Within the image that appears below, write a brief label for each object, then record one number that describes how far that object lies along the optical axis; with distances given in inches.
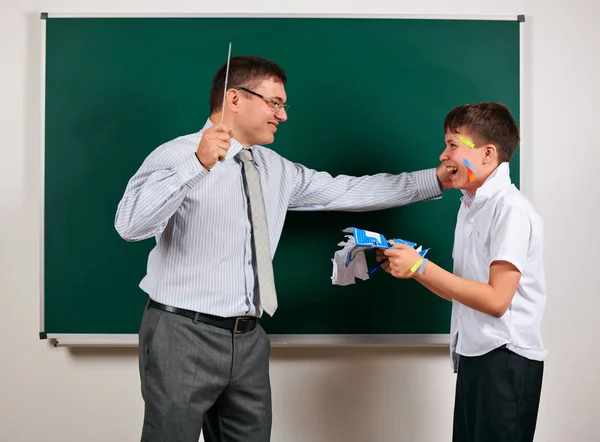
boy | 65.1
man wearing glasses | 66.6
